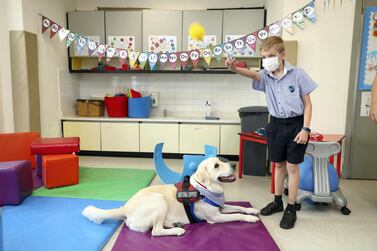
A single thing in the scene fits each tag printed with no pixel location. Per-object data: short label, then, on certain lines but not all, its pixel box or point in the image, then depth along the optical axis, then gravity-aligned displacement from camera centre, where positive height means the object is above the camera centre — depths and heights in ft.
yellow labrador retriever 6.99 -2.81
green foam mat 9.60 -3.34
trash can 12.10 -2.17
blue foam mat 6.62 -3.41
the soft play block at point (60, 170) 9.98 -2.73
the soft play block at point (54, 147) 10.26 -1.96
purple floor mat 6.55 -3.40
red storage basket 14.79 -0.73
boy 7.26 -0.30
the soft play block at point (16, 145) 11.17 -2.10
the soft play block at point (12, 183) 8.48 -2.71
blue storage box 14.61 -0.76
